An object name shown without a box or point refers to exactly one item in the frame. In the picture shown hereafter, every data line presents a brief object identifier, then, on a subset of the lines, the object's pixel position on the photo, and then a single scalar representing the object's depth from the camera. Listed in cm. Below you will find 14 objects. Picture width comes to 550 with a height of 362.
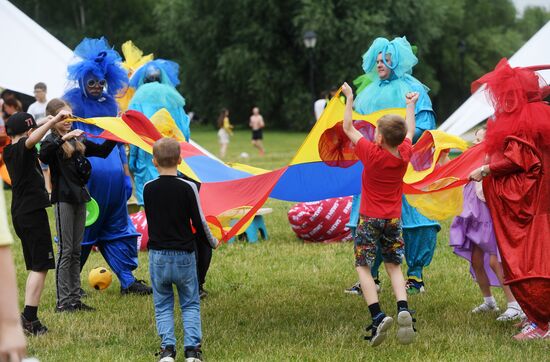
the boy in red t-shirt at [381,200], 1107
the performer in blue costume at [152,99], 1745
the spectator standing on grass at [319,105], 3772
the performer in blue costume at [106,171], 1424
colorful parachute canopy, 1216
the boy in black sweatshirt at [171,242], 1009
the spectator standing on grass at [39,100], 2508
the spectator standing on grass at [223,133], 5019
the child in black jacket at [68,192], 1289
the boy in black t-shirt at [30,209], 1187
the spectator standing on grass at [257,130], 5285
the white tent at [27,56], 2453
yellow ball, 1527
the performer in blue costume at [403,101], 1422
